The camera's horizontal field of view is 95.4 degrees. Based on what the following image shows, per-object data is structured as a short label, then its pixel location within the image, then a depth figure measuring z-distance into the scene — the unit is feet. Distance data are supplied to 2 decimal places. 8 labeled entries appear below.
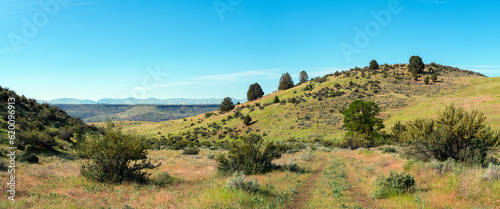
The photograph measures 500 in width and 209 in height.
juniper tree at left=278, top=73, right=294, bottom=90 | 406.46
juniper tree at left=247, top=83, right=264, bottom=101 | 392.68
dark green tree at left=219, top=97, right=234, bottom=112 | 341.86
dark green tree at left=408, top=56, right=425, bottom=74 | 316.40
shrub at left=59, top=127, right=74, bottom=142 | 105.40
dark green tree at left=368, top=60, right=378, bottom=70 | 364.58
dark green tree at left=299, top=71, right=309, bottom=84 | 466.70
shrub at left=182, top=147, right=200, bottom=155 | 113.79
